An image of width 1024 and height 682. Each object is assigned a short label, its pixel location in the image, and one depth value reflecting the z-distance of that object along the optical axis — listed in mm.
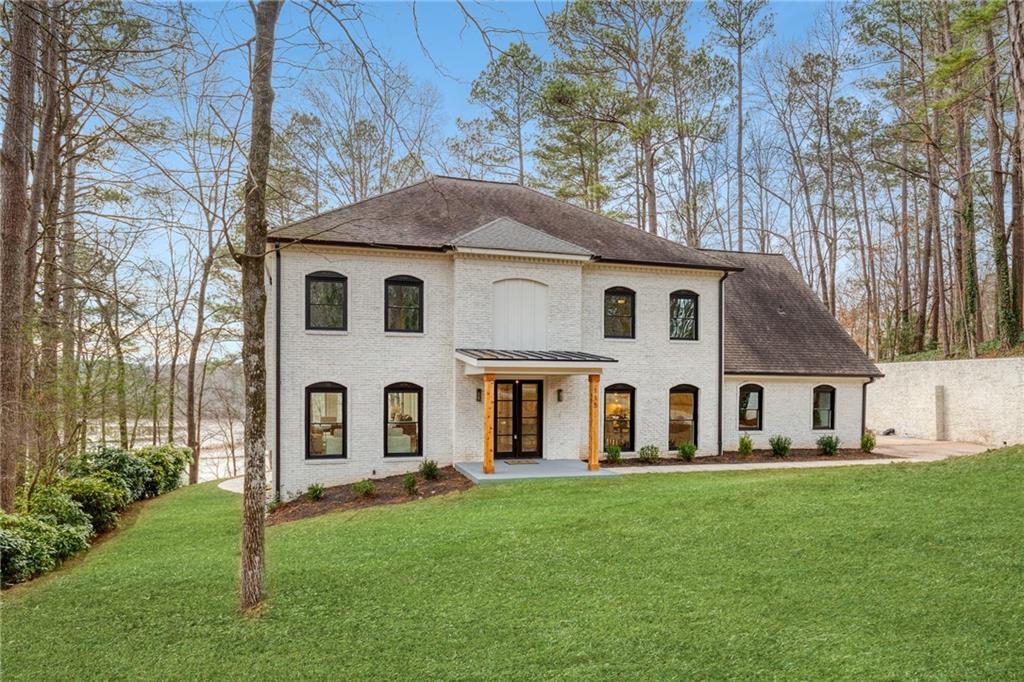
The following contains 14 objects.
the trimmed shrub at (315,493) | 12352
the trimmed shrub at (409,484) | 11875
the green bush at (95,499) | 11023
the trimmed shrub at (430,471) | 12844
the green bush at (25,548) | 7602
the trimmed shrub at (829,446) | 16922
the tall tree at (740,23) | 24469
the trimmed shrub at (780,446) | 16375
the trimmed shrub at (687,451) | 15430
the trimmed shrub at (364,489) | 11938
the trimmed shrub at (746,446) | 16281
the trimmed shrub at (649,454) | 15234
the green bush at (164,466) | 15984
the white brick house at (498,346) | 13234
